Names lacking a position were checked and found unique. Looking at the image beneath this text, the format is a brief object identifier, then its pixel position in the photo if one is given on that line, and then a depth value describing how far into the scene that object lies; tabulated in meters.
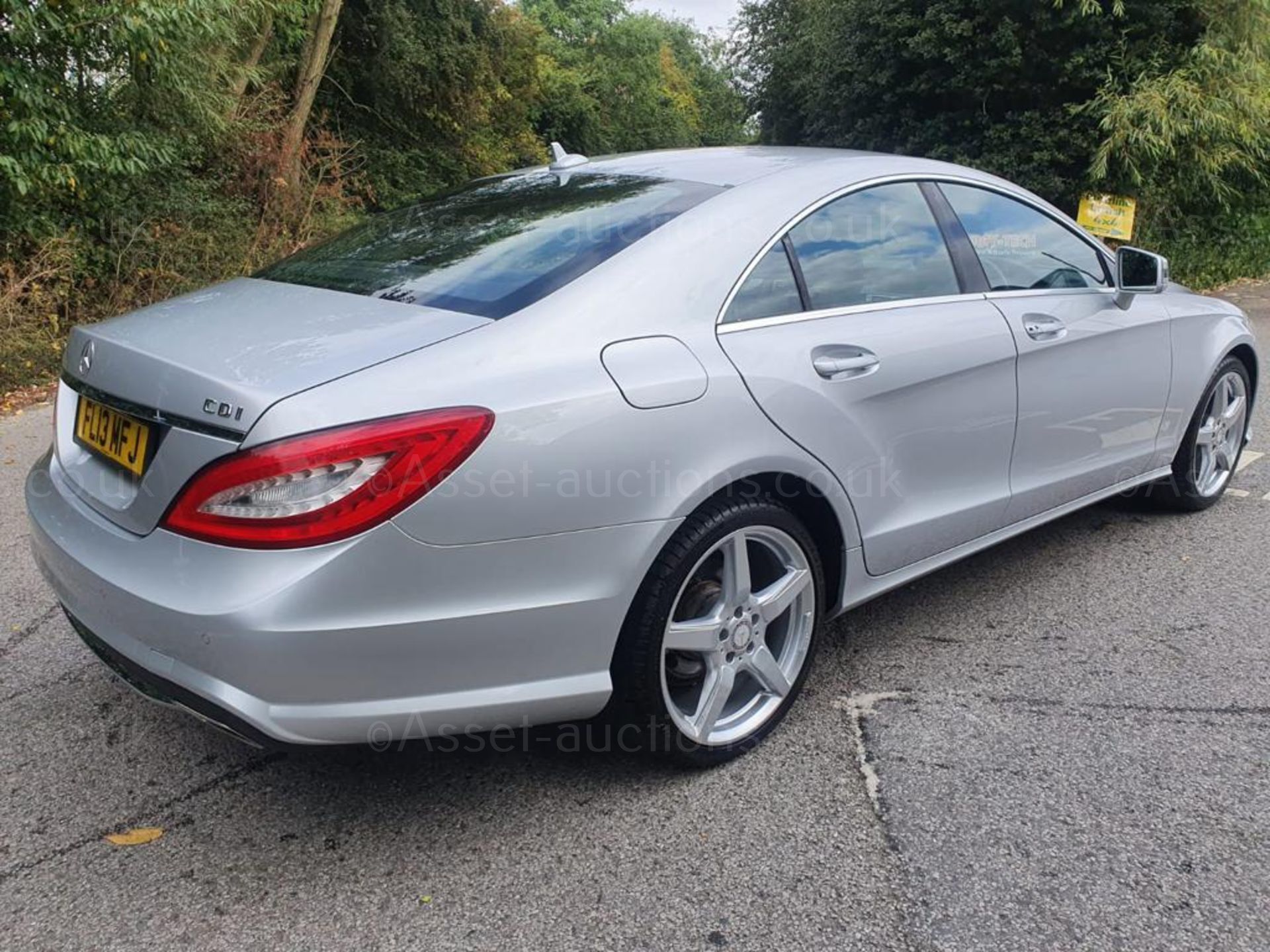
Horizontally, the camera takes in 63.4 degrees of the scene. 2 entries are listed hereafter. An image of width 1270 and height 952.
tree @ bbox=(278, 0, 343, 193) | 14.46
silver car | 1.99
